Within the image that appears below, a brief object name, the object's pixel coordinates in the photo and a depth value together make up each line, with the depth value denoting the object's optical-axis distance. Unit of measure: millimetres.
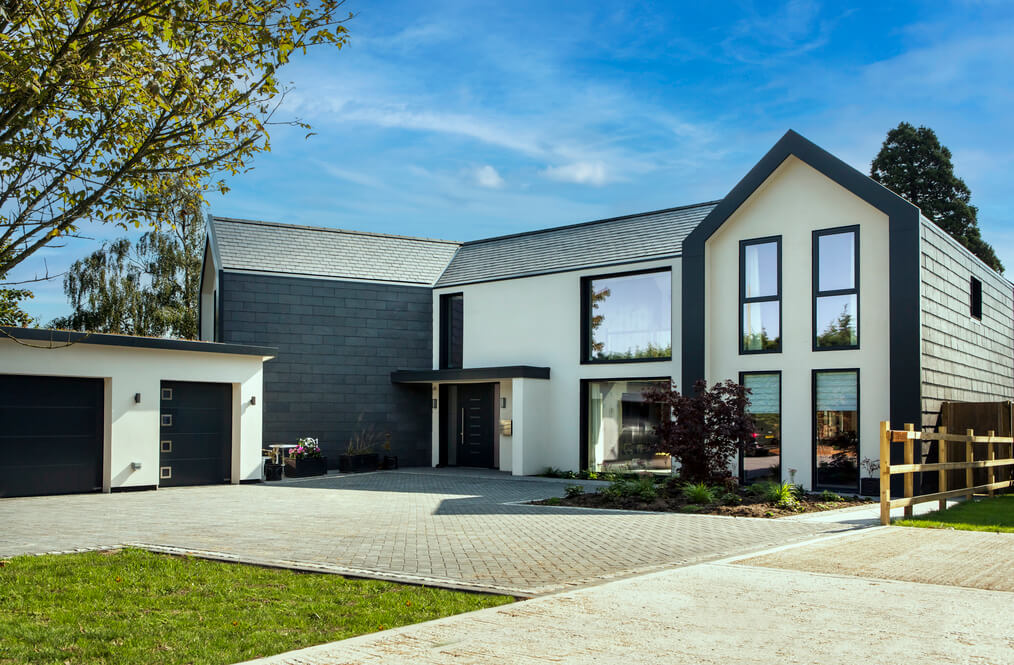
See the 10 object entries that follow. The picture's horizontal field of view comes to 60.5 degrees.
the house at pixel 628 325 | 15766
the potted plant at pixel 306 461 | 19484
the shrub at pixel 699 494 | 12930
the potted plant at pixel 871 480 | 15234
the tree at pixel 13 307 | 18419
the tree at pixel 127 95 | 6219
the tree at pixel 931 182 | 32531
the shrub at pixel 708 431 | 14086
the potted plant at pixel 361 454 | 20578
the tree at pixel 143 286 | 34031
